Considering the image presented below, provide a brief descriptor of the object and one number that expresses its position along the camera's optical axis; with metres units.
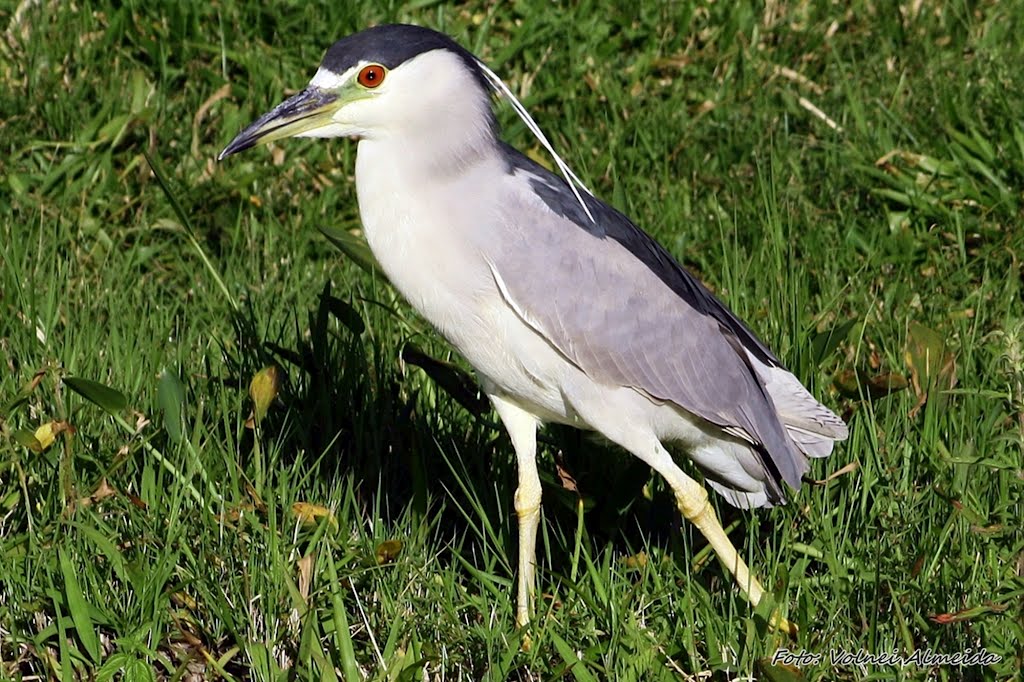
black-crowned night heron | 6.21
